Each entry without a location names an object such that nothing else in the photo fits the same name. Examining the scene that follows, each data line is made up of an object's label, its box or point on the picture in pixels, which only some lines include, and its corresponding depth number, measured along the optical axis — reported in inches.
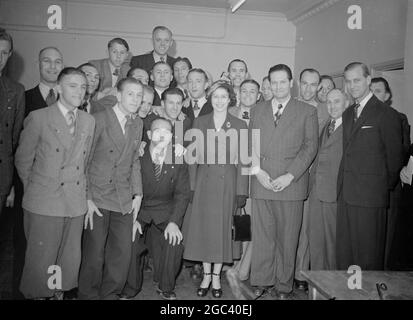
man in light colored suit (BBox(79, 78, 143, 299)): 112.3
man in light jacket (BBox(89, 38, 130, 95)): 167.0
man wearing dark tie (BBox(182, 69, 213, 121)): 150.1
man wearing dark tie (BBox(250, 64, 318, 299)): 125.4
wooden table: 71.9
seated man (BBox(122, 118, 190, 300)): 125.8
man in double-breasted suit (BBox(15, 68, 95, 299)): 102.1
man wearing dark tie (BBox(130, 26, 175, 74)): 180.4
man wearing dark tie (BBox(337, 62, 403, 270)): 115.0
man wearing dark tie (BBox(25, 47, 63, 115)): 123.8
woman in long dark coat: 127.6
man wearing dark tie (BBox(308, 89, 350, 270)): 128.1
